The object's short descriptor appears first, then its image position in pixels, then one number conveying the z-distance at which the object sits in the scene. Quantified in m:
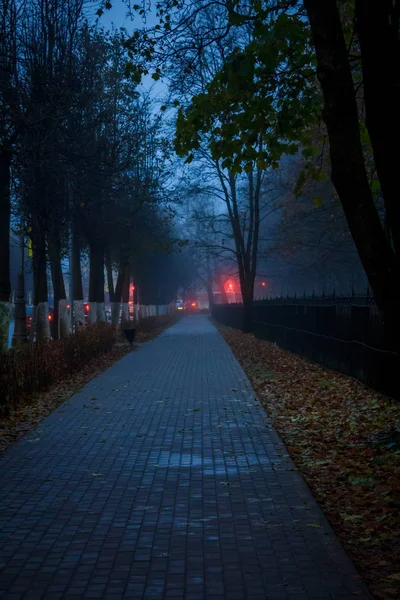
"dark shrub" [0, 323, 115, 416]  11.53
